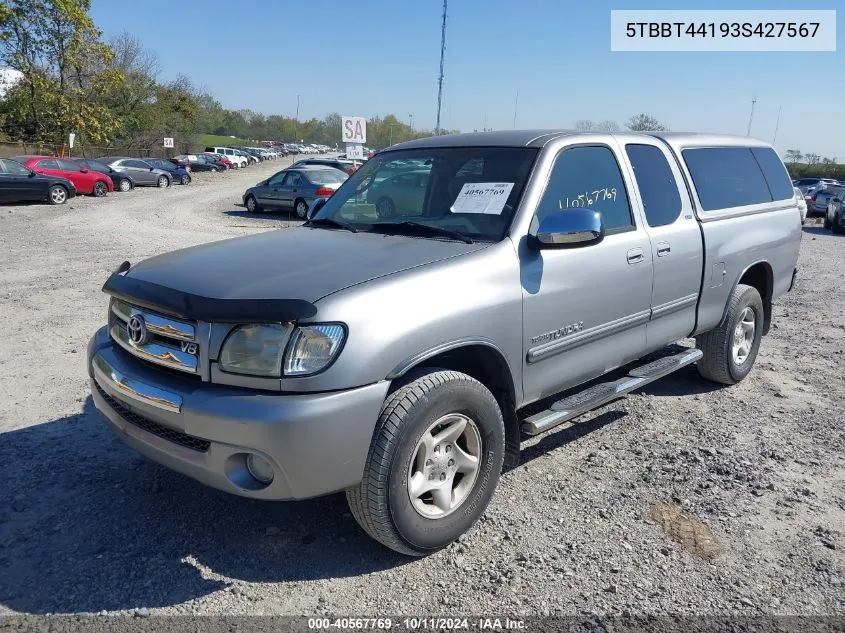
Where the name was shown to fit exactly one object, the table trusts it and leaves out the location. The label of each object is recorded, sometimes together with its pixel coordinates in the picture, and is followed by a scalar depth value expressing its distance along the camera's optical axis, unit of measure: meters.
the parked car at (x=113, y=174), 27.08
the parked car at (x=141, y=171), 30.59
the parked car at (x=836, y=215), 19.41
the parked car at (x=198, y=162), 45.52
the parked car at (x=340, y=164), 24.96
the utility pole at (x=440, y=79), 29.36
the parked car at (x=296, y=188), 19.20
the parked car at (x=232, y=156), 56.22
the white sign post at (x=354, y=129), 21.86
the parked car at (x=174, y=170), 34.03
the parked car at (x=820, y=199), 23.80
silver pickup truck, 2.72
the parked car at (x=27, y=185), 20.67
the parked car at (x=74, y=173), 24.53
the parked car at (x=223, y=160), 51.41
